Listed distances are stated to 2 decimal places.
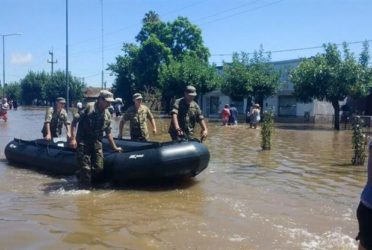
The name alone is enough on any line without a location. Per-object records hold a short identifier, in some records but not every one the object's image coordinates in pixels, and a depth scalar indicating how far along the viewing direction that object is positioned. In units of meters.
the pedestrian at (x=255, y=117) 26.91
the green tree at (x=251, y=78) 35.72
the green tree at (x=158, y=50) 49.84
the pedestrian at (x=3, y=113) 30.83
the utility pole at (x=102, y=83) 66.54
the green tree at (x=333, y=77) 27.33
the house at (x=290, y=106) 37.75
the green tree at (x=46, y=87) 84.19
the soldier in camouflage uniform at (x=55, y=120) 11.11
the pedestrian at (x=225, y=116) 29.20
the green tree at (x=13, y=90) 105.62
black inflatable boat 8.03
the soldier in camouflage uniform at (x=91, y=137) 8.11
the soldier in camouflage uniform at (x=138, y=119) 9.79
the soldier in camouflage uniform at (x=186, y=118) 8.88
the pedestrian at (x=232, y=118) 30.09
